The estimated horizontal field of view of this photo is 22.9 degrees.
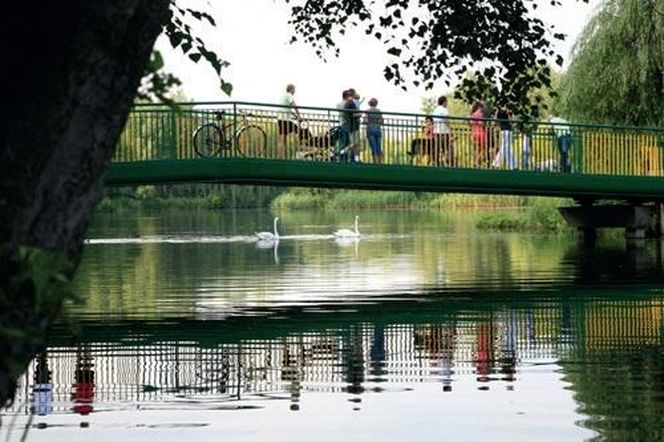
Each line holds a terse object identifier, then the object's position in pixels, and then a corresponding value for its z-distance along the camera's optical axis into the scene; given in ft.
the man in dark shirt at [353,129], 84.53
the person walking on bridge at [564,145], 94.68
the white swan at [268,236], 133.28
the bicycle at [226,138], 80.43
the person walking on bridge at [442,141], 88.58
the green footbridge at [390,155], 80.02
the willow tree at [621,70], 116.16
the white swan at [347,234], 134.16
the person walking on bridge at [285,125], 81.41
